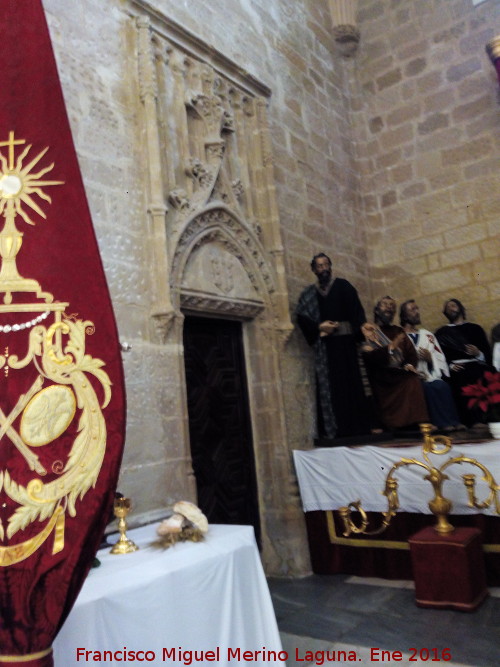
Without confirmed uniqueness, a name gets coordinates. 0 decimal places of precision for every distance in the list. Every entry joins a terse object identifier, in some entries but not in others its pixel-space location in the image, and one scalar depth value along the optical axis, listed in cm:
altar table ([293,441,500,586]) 375
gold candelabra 325
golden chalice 221
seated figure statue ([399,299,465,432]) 502
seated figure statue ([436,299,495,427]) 538
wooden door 422
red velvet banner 125
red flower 394
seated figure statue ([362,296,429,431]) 486
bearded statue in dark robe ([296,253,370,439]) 486
